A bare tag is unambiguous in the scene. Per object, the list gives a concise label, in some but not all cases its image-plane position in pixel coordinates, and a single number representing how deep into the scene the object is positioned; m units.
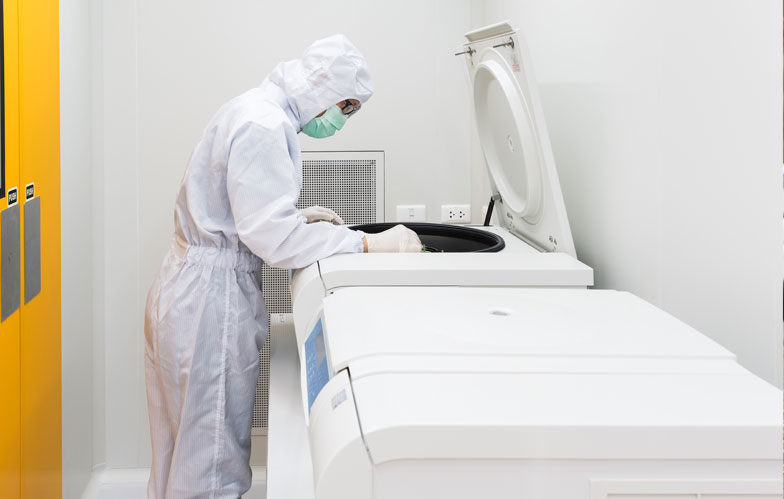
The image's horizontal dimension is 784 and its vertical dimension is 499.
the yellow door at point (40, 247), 2.17
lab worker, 2.19
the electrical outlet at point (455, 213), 3.27
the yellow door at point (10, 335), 1.98
